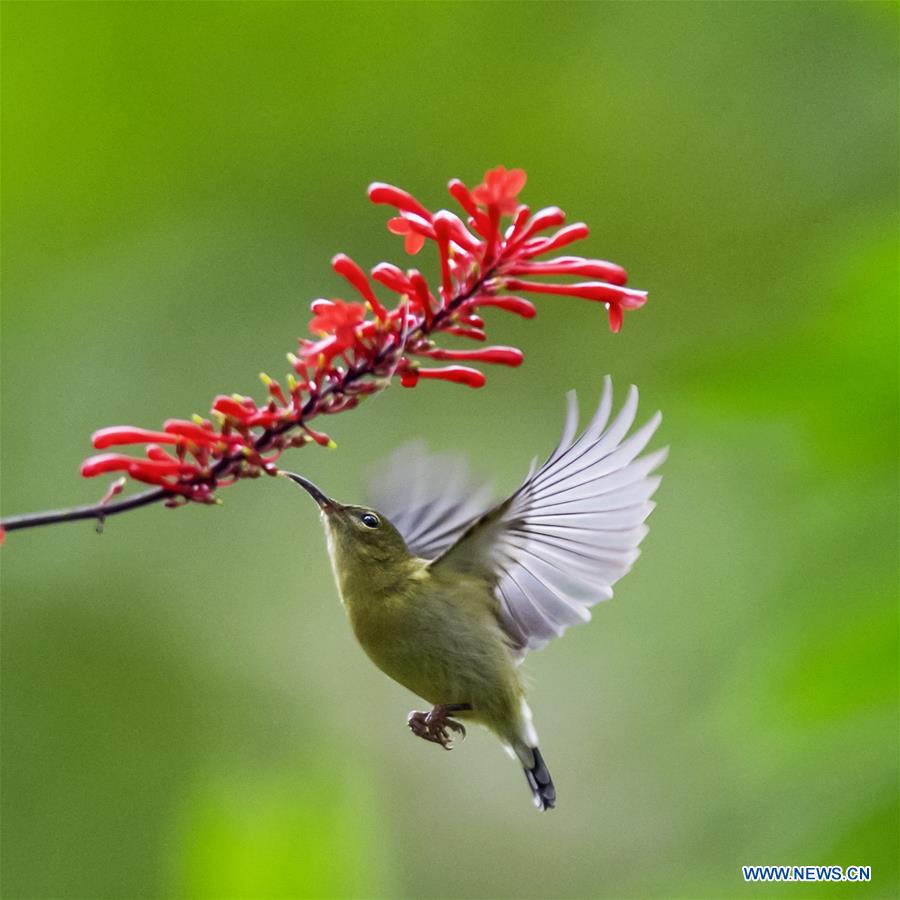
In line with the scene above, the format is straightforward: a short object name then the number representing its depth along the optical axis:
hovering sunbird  6.55
